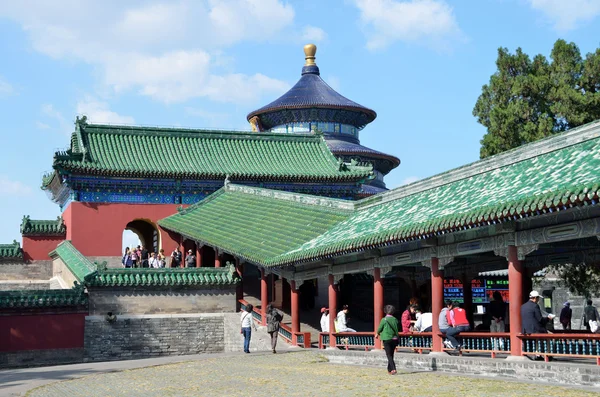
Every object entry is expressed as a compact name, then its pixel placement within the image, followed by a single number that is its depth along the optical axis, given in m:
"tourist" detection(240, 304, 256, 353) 25.16
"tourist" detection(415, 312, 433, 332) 21.27
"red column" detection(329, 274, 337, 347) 24.20
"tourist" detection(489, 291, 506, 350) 21.21
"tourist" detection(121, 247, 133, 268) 34.78
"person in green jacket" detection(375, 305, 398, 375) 17.55
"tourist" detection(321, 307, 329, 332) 25.14
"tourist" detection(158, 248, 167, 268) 34.95
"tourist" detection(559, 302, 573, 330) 25.55
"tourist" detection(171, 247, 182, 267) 36.46
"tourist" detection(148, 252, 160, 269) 34.50
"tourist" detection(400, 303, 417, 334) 22.20
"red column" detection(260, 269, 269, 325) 27.91
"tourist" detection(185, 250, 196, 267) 33.88
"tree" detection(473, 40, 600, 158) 33.78
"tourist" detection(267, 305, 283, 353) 24.06
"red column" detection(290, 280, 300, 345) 26.02
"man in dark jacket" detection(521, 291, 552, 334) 16.59
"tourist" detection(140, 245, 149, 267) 35.66
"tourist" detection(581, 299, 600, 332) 23.17
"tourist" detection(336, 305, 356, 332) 24.15
